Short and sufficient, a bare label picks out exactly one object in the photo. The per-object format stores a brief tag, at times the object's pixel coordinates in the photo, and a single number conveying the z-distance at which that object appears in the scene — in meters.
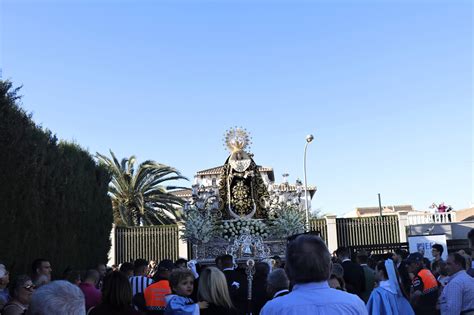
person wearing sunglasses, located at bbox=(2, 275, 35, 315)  5.20
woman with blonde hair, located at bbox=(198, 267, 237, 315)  4.68
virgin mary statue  21.86
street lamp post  22.50
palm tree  28.58
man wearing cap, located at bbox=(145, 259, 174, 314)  6.21
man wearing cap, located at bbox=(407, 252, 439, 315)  7.85
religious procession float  19.80
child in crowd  4.68
